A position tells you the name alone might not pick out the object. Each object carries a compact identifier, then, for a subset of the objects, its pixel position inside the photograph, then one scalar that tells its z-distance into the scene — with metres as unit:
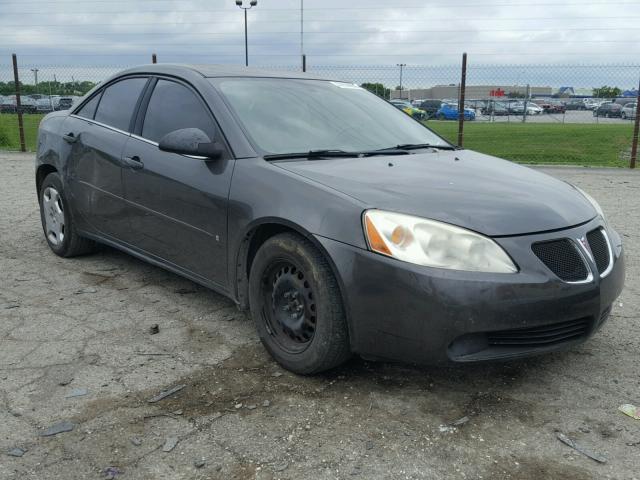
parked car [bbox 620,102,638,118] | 25.66
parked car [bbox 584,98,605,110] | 28.15
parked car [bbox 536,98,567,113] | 33.78
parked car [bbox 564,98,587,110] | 31.20
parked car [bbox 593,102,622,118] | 28.59
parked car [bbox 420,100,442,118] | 22.95
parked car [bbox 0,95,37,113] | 16.27
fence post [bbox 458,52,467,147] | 11.99
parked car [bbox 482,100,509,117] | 33.91
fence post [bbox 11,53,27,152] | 13.56
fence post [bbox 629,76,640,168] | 11.56
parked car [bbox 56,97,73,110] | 16.42
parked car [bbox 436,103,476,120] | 21.64
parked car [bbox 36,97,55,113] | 21.10
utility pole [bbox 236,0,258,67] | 28.52
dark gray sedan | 2.71
